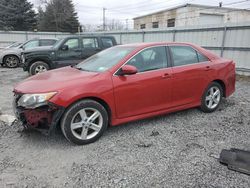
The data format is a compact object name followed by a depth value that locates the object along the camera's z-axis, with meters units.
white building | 26.23
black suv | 8.94
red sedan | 3.40
